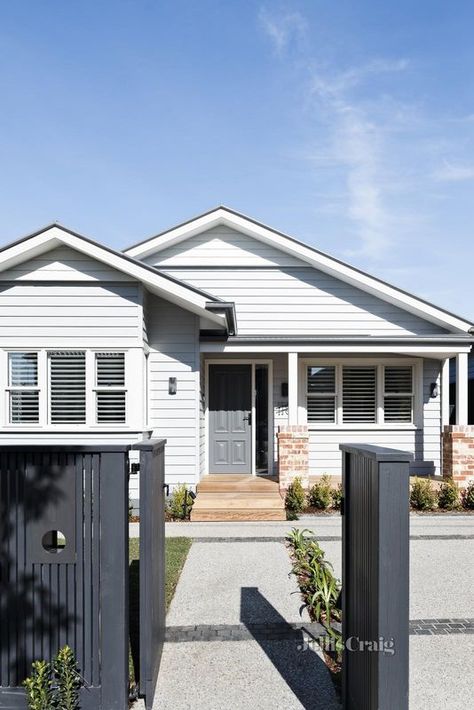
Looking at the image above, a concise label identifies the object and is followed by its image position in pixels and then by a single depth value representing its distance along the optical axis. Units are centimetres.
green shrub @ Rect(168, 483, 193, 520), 907
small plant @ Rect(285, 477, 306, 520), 934
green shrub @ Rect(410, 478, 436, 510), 951
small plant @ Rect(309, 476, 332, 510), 937
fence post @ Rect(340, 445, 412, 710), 232
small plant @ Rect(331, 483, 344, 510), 936
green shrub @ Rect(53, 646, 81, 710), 291
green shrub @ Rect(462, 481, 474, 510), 967
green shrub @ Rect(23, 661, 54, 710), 284
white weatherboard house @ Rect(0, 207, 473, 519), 896
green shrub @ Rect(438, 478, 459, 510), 962
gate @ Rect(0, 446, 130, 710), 302
